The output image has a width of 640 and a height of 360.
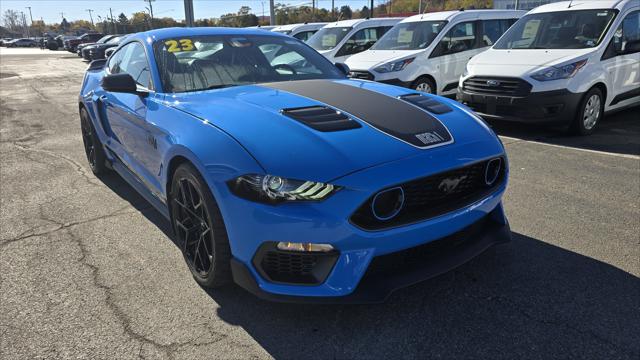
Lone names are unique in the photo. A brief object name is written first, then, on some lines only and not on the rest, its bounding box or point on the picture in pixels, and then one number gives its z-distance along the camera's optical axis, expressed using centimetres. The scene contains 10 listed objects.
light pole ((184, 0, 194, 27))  1653
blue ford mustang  209
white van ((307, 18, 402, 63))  1077
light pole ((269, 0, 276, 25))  2536
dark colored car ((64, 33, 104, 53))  3753
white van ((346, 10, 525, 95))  815
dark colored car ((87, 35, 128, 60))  2177
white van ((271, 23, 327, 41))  1291
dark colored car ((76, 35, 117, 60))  2811
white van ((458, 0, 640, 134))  615
